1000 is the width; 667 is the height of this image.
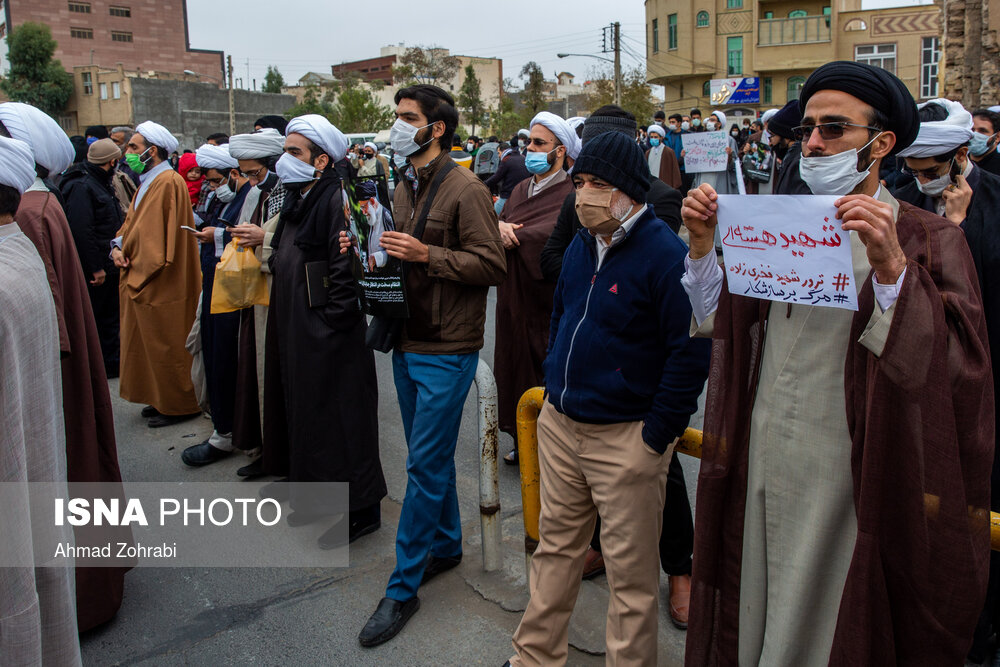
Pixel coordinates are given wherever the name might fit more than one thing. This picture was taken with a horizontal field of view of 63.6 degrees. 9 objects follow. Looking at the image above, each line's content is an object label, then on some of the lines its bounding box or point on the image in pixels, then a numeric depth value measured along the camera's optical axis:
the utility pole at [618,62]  40.00
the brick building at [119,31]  70.31
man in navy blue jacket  2.64
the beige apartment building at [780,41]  46.84
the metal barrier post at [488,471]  3.58
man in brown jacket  3.49
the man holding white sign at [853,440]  1.91
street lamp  39.81
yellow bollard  3.30
